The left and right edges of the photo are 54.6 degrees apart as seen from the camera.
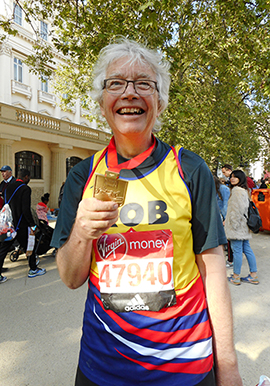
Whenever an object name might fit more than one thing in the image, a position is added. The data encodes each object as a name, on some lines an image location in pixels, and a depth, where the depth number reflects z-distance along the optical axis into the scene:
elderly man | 1.10
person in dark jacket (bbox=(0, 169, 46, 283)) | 5.19
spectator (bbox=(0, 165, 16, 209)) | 5.62
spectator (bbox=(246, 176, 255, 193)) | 9.77
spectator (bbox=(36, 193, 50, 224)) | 7.08
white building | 14.12
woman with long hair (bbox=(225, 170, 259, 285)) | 4.93
